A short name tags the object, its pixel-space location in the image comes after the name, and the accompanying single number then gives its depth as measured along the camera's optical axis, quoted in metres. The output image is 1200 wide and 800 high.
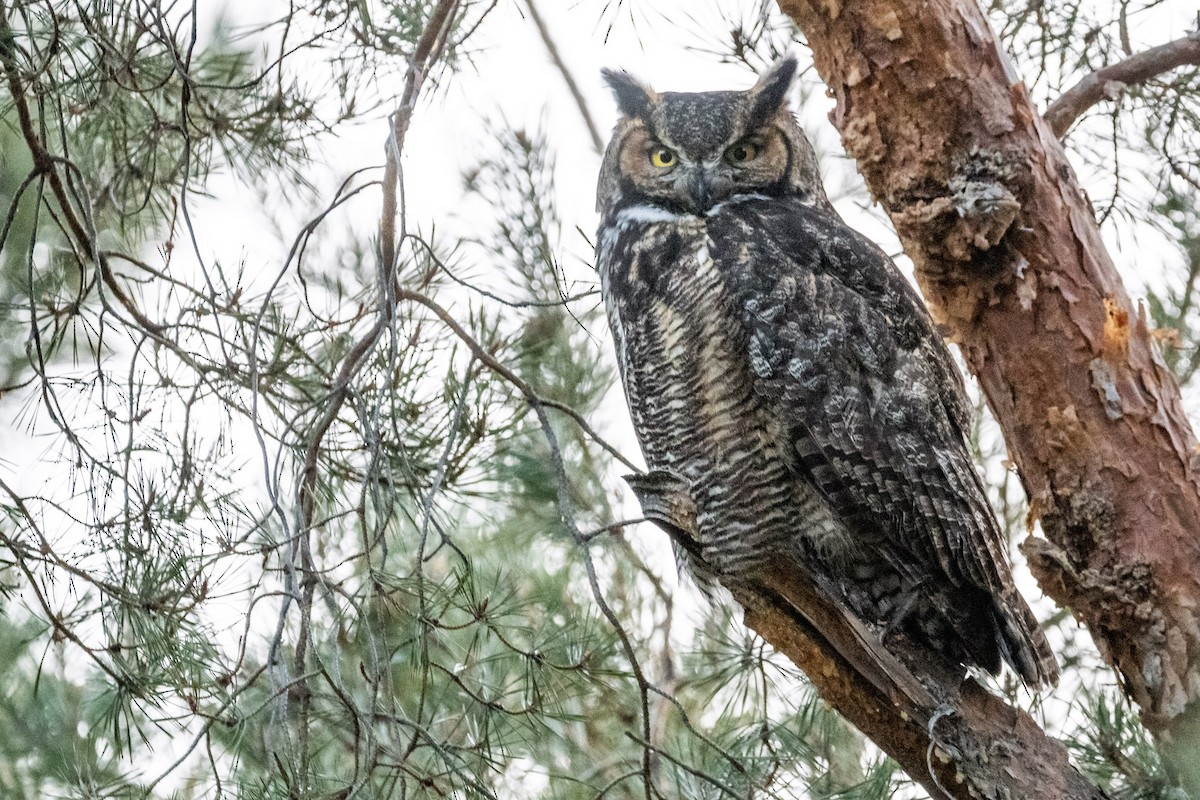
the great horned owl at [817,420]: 12.69
